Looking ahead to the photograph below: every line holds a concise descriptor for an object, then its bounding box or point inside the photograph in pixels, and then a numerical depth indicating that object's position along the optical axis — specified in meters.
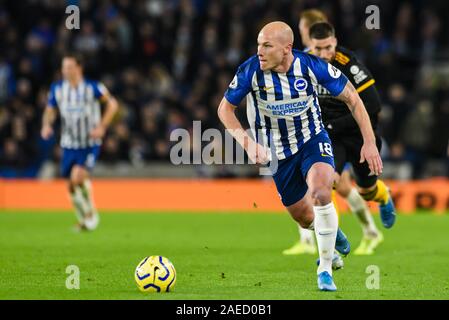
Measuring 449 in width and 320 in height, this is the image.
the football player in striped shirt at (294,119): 15.38
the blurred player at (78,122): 28.11
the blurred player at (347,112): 19.19
